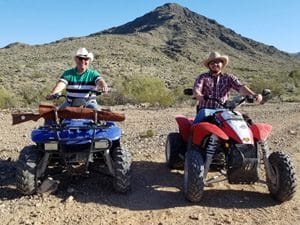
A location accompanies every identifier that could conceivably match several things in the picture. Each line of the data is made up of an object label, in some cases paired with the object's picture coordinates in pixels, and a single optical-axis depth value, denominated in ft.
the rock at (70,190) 10.86
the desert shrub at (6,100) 33.15
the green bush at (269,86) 47.15
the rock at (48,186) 10.60
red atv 10.05
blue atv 10.36
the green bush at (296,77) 63.90
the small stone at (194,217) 9.65
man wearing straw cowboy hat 12.07
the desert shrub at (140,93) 35.42
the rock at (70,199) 10.33
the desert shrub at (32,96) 36.07
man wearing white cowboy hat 12.03
